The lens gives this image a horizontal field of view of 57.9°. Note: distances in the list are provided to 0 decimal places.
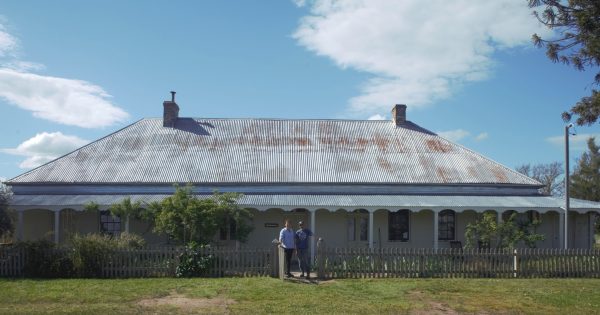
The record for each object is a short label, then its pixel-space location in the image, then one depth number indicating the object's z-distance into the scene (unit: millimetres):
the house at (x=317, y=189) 21125
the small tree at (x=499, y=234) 18344
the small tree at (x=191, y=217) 16984
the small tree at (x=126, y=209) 19578
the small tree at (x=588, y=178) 49062
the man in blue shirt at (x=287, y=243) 14795
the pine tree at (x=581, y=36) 10656
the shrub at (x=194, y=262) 14961
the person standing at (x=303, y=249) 14672
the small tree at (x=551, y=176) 62500
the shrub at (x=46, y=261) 14641
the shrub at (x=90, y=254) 14688
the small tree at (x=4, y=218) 17297
